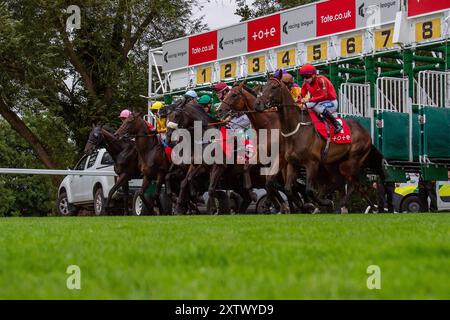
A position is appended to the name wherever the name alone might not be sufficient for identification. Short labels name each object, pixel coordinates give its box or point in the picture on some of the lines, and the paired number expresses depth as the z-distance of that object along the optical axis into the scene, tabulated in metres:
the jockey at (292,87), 16.73
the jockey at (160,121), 20.52
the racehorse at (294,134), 16.02
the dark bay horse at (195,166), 18.17
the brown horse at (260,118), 16.91
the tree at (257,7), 38.03
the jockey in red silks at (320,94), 16.20
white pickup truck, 22.61
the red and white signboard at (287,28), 18.84
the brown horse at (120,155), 20.66
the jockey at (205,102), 19.11
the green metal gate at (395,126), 17.84
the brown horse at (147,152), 20.08
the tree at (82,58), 29.23
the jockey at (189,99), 18.65
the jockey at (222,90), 18.44
